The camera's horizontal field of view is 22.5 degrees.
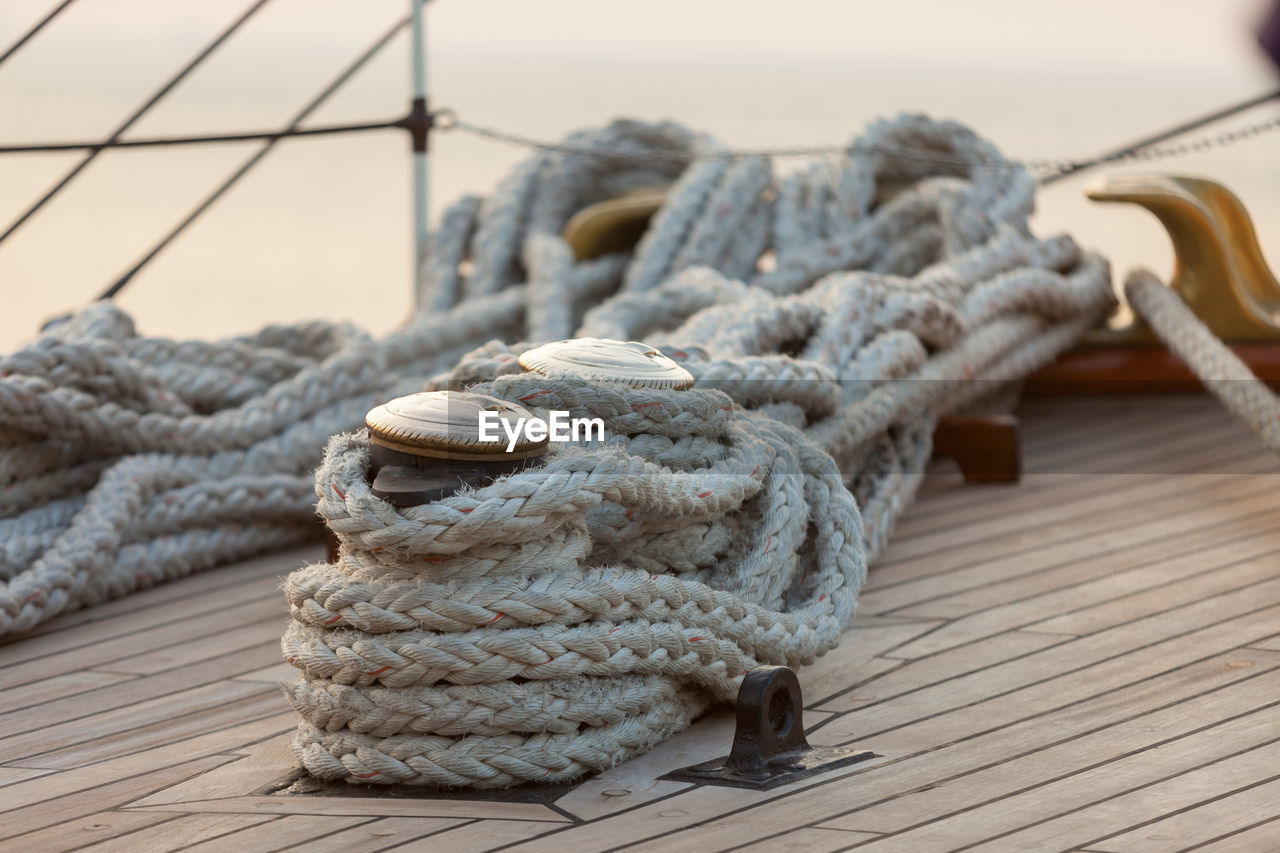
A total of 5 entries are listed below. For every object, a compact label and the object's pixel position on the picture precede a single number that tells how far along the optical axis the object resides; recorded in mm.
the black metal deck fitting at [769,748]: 2788
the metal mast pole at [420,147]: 6002
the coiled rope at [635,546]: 2786
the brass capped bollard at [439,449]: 2840
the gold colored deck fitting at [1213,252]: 5504
